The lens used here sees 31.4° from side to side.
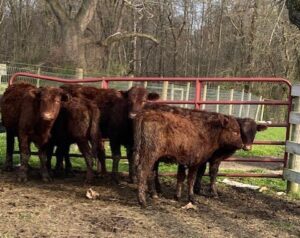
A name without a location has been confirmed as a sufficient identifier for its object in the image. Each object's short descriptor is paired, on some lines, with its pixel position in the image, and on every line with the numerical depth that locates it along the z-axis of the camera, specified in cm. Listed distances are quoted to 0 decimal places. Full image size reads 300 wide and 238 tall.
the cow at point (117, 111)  814
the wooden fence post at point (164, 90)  1236
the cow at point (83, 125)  802
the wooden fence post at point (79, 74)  1497
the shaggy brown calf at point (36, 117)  787
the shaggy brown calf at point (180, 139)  683
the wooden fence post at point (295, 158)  840
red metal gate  858
